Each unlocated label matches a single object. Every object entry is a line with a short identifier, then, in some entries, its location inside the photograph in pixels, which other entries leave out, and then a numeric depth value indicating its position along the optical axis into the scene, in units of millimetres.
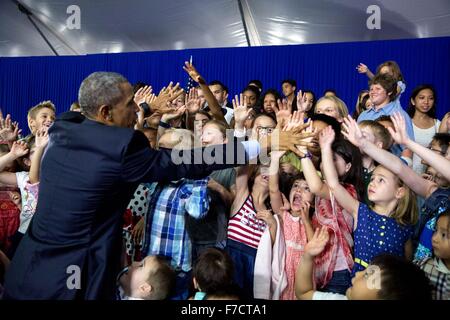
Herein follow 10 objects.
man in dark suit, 1698
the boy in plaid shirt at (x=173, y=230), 2129
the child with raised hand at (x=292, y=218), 2271
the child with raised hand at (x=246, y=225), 2301
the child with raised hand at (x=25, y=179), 2520
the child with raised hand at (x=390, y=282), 1667
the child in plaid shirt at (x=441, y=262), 1854
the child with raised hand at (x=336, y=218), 2195
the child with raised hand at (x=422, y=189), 2010
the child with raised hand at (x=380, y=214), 2049
